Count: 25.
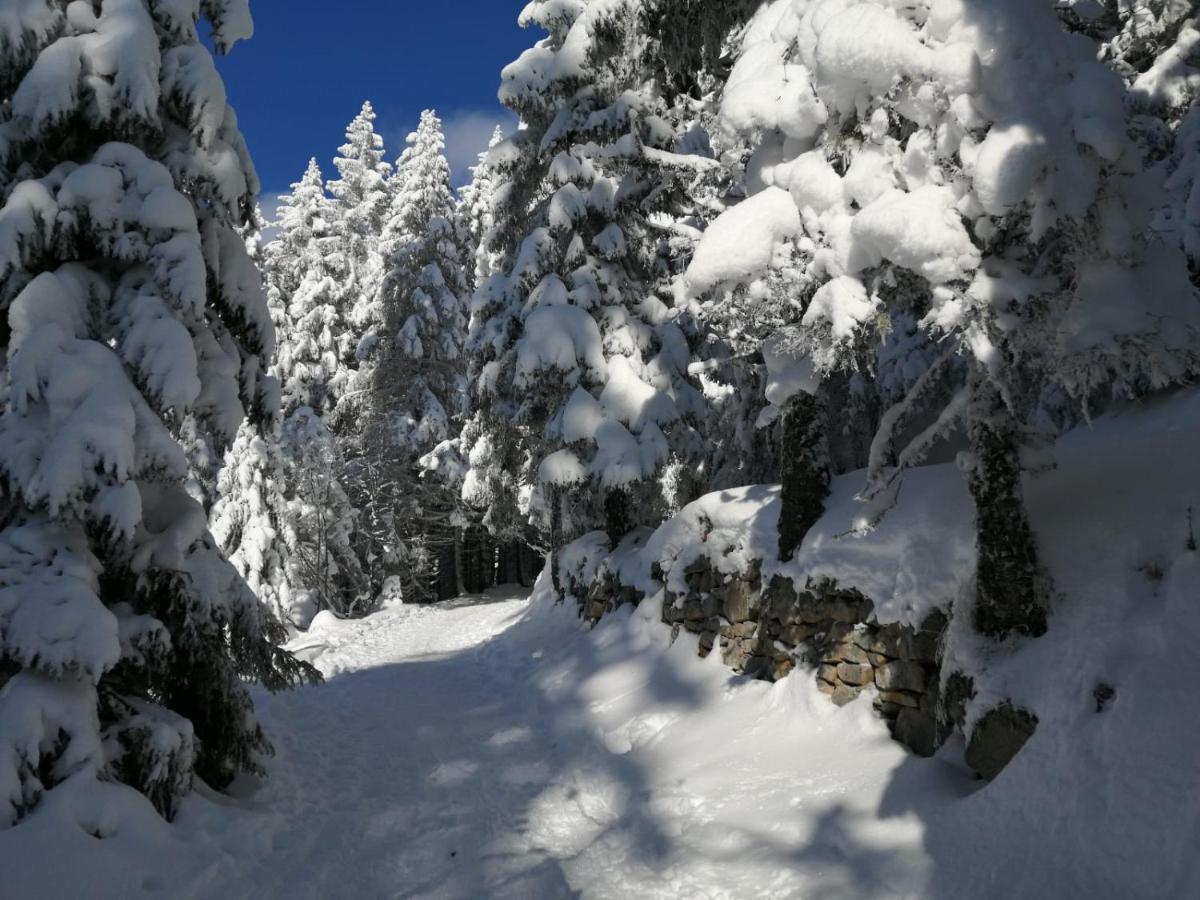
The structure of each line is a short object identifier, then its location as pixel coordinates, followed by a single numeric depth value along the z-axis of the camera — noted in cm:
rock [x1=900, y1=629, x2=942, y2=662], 561
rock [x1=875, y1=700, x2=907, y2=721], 581
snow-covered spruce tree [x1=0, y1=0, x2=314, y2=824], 490
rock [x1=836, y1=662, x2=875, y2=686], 614
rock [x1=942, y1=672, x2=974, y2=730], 505
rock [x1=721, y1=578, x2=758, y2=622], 802
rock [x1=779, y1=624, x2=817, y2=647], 695
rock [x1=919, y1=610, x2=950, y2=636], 559
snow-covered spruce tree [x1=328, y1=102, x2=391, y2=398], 2697
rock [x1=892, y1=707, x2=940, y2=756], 537
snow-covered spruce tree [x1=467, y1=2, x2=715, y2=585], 1240
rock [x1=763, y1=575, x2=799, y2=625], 724
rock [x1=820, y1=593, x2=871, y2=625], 635
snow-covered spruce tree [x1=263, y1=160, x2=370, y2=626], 2259
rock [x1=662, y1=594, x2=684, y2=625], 951
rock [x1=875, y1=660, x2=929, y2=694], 562
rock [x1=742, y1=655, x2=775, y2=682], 742
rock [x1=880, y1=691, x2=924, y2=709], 564
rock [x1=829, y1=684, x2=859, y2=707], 623
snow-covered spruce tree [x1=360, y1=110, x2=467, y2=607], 2620
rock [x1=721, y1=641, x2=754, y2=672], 788
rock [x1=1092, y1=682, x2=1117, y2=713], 427
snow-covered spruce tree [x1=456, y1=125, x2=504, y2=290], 2773
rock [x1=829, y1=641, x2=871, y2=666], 620
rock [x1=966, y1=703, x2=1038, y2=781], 464
